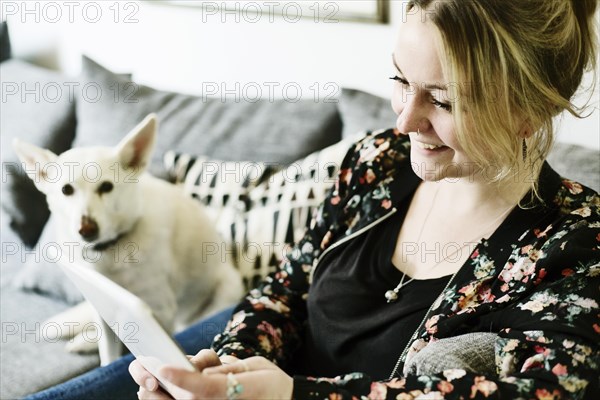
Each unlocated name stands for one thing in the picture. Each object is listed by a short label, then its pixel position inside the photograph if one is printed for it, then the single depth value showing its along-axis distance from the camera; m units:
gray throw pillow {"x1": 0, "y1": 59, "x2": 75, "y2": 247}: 1.95
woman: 0.88
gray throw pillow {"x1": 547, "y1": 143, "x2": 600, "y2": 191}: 1.30
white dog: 1.44
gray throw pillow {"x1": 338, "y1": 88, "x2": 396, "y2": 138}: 1.62
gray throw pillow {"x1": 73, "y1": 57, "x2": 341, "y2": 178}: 1.73
